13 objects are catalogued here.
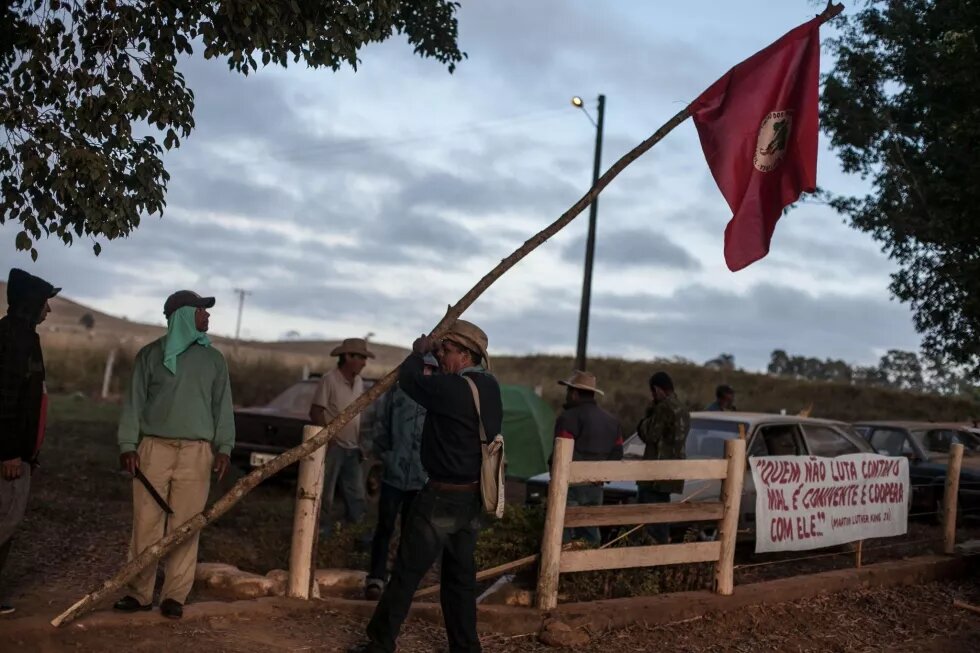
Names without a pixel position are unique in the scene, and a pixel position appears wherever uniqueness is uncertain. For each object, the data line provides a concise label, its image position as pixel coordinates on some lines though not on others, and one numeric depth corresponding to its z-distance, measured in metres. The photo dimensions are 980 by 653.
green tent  18.61
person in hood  5.89
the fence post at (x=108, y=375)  33.72
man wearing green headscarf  6.20
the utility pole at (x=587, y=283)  21.72
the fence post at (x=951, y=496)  11.35
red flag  7.24
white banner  9.20
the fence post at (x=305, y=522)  6.97
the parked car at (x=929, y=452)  15.86
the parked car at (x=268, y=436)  13.96
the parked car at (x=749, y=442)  10.90
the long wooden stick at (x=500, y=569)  7.49
